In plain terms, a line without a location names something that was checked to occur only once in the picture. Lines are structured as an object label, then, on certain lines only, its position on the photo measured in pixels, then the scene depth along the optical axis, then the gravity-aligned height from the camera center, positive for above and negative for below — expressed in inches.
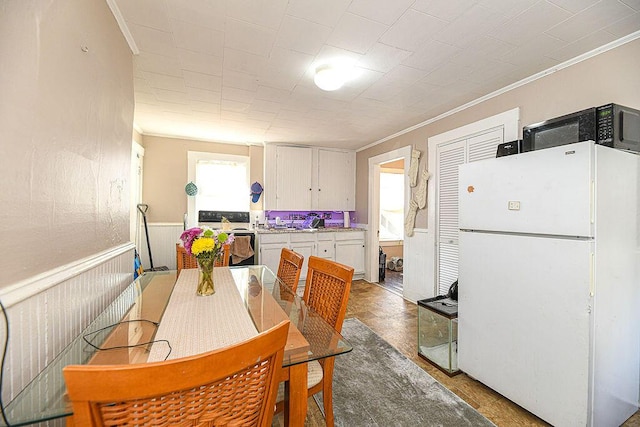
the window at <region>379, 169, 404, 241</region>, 241.0 +8.4
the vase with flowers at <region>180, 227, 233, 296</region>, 61.0 -7.9
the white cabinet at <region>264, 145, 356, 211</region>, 189.5 +25.6
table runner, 39.4 -18.6
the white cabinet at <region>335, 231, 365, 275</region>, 190.2 -24.0
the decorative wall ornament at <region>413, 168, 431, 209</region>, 140.1 +12.6
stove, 170.9 -4.9
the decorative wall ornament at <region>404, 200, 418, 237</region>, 147.3 -1.7
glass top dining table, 29.3 -19.5
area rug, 65.8 -48.3
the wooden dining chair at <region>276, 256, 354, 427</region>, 53.2 -19.6
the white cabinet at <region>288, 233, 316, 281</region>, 177.3 -19.2
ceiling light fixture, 88.4 +44.4
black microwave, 63.1 +21.2
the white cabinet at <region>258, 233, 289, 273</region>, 170.6 -20.5
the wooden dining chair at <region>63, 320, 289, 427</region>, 20.3 -14.7
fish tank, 87.5 -39.3
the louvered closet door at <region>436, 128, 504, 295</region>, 118.2 +6.6
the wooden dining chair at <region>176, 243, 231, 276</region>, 96.8 -16.8
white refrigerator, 58.3 -16.0
